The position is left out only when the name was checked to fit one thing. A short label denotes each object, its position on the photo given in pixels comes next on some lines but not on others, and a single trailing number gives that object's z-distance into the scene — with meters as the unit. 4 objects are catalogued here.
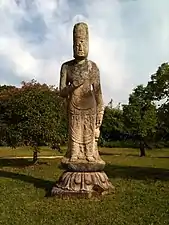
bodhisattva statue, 5.18
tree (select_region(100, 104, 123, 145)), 22.50
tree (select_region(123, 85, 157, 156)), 16.03
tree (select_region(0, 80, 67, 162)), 9.76
